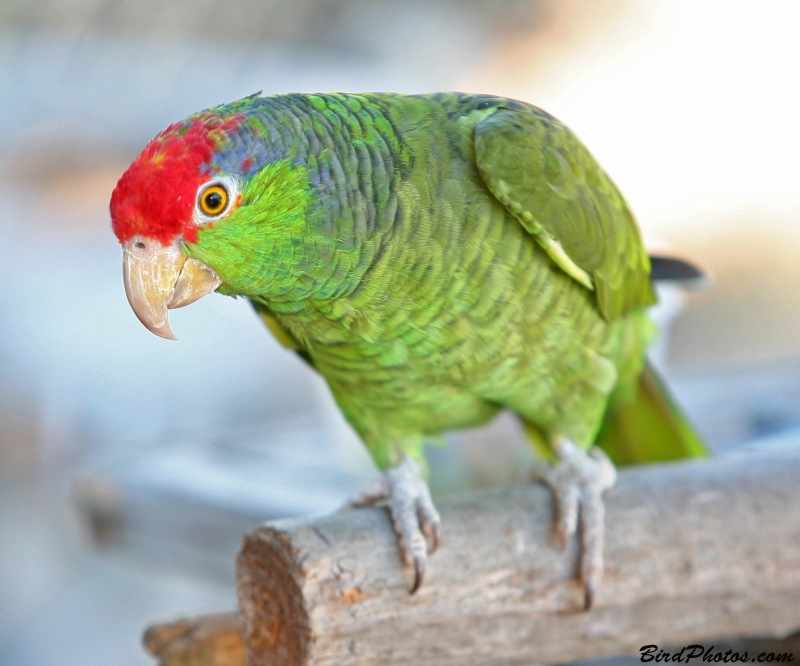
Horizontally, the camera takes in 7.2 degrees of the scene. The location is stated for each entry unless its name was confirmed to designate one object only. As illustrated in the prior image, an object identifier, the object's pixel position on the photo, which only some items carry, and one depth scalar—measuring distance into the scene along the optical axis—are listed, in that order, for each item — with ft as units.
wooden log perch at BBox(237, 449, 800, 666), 5.69
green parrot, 5.59
